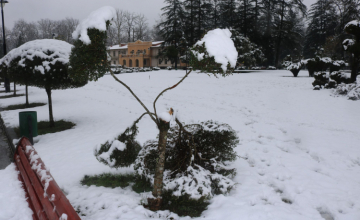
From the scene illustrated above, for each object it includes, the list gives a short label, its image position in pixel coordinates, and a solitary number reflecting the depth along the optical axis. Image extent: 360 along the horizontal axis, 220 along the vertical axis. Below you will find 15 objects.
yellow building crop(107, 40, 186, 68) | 59.64
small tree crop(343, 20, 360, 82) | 12.67
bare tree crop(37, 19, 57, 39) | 90.62
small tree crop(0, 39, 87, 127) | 7.21
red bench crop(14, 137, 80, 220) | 2.57
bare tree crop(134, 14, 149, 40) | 76.56
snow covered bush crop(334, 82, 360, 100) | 11.19
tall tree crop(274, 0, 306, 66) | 38.82
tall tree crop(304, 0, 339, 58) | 48.04
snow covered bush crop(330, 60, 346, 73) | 18.91
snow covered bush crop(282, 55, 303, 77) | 24.59
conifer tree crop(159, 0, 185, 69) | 41.78
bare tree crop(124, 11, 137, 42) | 74.19
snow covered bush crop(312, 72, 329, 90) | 15.25
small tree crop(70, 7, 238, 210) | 3.02
